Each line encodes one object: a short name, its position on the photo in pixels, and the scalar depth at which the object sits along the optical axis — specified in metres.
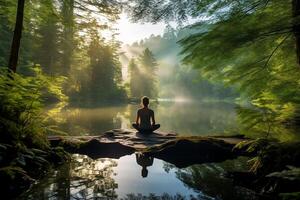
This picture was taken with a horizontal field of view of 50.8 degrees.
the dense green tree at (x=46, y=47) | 44.81
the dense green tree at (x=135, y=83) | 73.88
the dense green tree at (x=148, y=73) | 74.88
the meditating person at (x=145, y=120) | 12.38
